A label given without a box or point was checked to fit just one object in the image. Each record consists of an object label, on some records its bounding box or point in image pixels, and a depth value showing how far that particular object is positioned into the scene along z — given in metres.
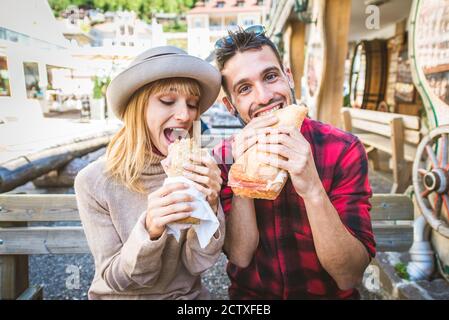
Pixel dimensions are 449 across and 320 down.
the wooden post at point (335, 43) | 3.10
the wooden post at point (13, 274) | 2.06
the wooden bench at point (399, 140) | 3.61
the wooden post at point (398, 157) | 3.63
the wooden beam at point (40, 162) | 3.11
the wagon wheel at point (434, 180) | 1.84
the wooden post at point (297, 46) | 6.00
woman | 1.22
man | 1.17
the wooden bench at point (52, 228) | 1.92
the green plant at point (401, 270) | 2.34
